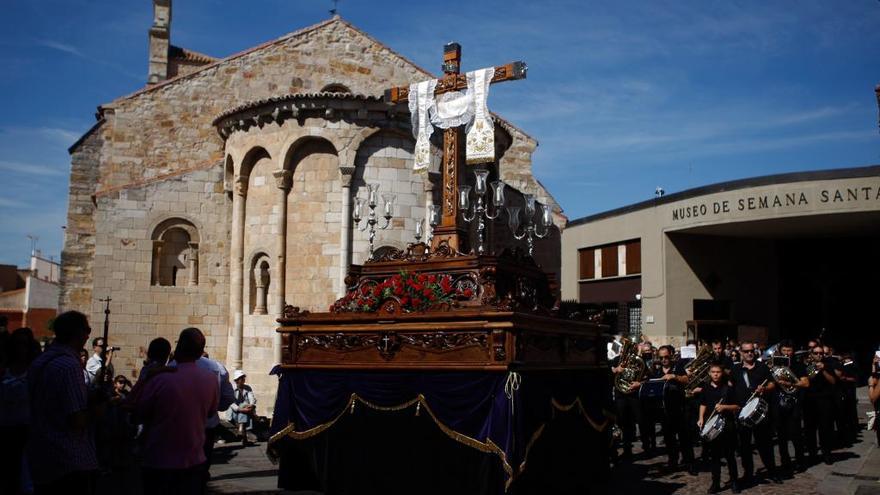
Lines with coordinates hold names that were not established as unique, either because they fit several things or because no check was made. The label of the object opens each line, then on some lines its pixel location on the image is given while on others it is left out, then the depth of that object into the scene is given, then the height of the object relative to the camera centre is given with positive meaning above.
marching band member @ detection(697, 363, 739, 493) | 10.15 -0.99
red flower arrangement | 8.23 +0.43
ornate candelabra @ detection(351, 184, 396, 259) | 11.40 +1.85
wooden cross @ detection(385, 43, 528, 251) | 9.42 +2.30
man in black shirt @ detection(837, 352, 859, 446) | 13.96 -1.10
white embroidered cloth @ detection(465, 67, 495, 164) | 9.84 +2.67
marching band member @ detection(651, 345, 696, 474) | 11.50 -1.17
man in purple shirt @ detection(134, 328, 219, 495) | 5.27 -0.68
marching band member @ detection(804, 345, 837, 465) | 12.64 -1.13
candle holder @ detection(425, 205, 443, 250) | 10.55 +1.59
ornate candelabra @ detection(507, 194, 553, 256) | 10.09 +1.50
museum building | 23.91 +2.45
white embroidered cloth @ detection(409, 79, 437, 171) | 10.34 +2.86
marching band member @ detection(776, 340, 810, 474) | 11.51 -1.25
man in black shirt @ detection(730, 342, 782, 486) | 10.52 -0.77
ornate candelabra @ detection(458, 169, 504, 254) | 9.71 +1.78
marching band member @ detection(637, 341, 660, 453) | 12.29 -1.21
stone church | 18.38 +3.57
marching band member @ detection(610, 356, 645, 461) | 12.63 -1.23
